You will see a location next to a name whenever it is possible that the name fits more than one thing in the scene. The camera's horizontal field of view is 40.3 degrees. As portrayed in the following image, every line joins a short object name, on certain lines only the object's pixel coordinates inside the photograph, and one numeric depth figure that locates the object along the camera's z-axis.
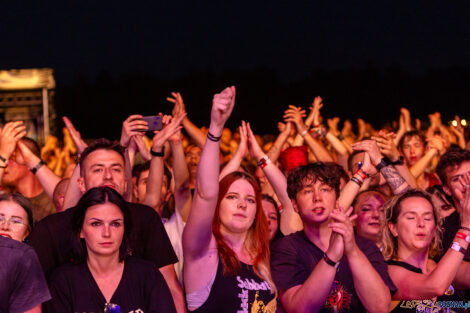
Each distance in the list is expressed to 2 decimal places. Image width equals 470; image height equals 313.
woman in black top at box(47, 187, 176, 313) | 3.01
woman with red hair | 2.97
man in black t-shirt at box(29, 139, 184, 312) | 3.23
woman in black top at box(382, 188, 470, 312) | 3.58
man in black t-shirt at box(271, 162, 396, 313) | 3.22
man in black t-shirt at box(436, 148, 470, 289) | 4.44
